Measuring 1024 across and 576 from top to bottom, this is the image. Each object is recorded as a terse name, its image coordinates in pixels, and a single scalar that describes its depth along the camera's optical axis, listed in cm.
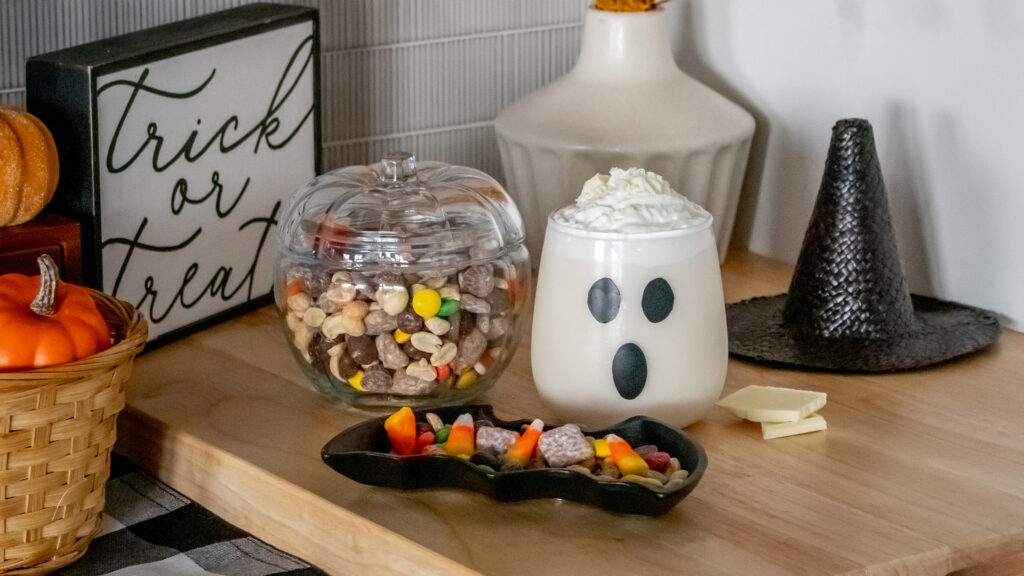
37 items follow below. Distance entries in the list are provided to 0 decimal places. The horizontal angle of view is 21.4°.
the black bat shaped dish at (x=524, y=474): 135
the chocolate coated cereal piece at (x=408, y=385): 147
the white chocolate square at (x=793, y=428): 146
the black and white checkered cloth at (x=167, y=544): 137
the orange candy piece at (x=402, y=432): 140
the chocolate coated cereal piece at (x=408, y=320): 145
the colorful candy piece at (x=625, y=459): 137
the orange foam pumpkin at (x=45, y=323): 133
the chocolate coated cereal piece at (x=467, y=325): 147
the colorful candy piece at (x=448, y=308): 146
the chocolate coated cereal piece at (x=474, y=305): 147
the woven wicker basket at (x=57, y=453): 132
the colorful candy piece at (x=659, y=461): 138
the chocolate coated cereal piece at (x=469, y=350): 147
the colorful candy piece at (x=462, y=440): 139
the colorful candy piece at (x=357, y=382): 147
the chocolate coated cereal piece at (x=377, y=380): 147
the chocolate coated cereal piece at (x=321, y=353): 147
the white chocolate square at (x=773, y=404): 147
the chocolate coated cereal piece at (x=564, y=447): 138
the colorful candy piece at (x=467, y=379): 148
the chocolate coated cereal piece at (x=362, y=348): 146
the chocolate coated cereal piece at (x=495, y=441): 140
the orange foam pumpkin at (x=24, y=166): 145
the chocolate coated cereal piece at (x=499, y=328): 148
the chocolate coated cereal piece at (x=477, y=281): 147
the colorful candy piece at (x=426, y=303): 145
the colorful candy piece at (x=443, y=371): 147
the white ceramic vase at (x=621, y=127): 168
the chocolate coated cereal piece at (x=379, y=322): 145
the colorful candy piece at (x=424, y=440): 141
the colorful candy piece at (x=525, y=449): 138
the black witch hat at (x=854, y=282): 160
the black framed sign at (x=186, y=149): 151
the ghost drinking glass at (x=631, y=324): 143
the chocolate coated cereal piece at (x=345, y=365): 147
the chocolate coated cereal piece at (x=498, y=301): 148
